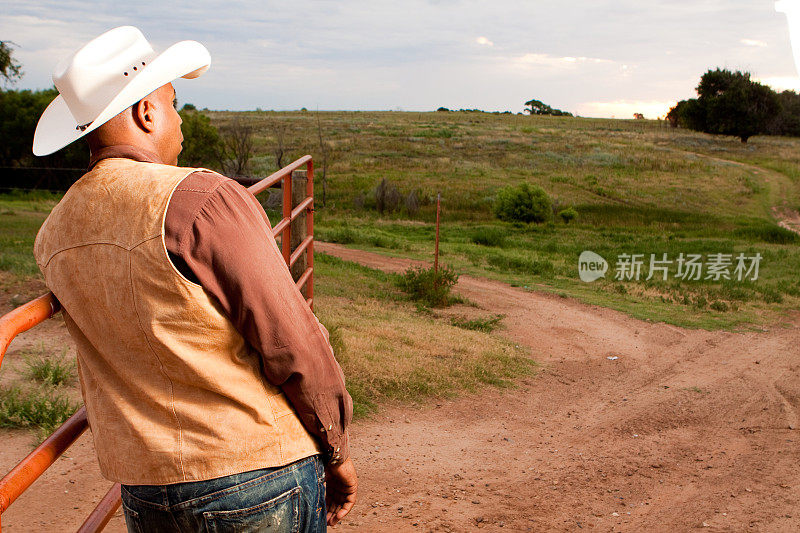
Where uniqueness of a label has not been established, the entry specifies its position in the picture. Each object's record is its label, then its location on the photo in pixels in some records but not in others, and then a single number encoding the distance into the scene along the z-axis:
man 1.44
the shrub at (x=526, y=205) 21.67
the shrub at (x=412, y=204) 22.90
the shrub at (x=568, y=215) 22.34
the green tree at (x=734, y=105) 50.09
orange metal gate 1.49
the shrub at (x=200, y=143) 23.83
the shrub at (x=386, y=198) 23.50
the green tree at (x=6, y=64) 14.33
